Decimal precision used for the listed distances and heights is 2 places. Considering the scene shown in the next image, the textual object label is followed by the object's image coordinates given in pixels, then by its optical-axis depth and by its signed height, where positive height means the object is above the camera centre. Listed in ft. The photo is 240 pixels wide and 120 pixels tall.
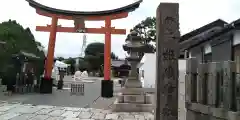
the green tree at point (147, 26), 89.64 +22.81
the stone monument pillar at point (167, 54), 11.87 +0.97
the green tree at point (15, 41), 35.30 +6.20
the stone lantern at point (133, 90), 25.71 -3.79
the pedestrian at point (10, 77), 35.79 -2.26
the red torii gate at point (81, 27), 36.66 +9.21
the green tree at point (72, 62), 147.29 +4.49
